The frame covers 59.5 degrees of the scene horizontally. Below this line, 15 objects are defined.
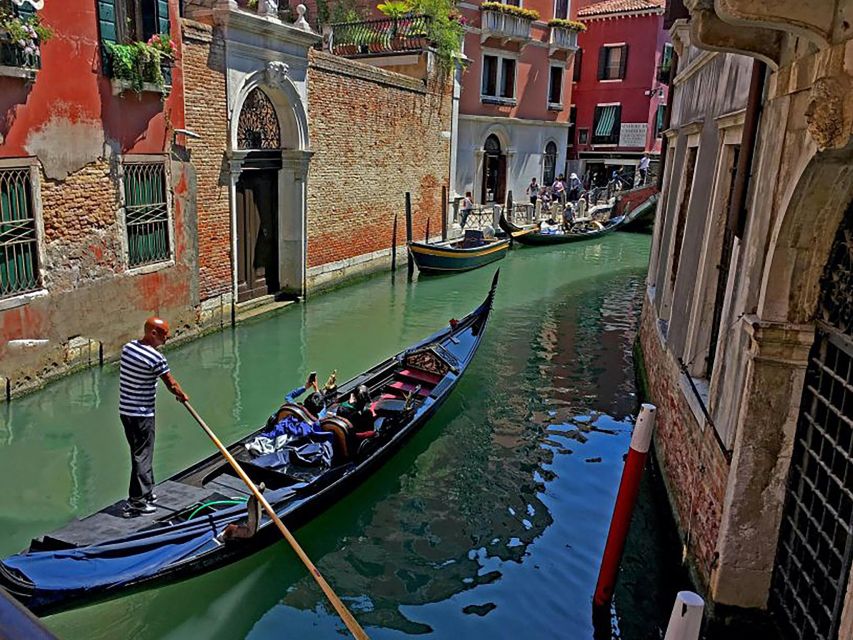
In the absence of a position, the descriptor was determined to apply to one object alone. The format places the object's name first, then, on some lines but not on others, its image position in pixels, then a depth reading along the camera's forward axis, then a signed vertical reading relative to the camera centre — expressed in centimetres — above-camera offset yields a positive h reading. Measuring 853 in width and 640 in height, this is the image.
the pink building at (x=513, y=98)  1800 +119
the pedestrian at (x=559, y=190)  2017 -116
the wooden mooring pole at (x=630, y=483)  349 -152
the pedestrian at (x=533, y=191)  1942 -117
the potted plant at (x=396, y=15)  1406 +227
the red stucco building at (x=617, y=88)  2294 +190
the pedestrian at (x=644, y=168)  2191 -50
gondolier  391 -138
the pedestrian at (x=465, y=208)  1627 -140
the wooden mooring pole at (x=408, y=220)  1385 -146
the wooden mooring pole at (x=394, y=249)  1355 -196
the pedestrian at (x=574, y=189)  2086 -113
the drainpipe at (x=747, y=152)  349 +2
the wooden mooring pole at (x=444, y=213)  1548 -147
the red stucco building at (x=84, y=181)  591 -49
